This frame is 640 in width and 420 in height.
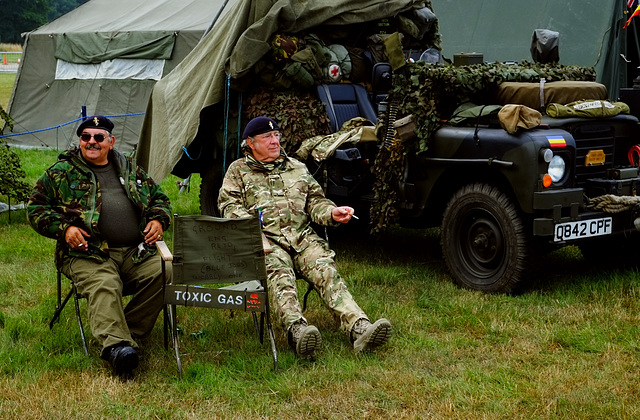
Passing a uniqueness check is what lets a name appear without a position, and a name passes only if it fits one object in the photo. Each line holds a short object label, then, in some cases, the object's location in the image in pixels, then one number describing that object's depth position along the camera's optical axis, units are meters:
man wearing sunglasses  5.38
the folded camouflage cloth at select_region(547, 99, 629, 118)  6.50
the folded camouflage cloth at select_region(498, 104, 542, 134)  6.20
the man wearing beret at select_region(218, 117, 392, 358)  5.50
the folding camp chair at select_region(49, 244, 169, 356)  5.47
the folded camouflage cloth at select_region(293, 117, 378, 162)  7.55
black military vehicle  6.17
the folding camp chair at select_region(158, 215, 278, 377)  5.08
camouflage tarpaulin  7.99
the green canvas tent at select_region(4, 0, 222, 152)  15.20
